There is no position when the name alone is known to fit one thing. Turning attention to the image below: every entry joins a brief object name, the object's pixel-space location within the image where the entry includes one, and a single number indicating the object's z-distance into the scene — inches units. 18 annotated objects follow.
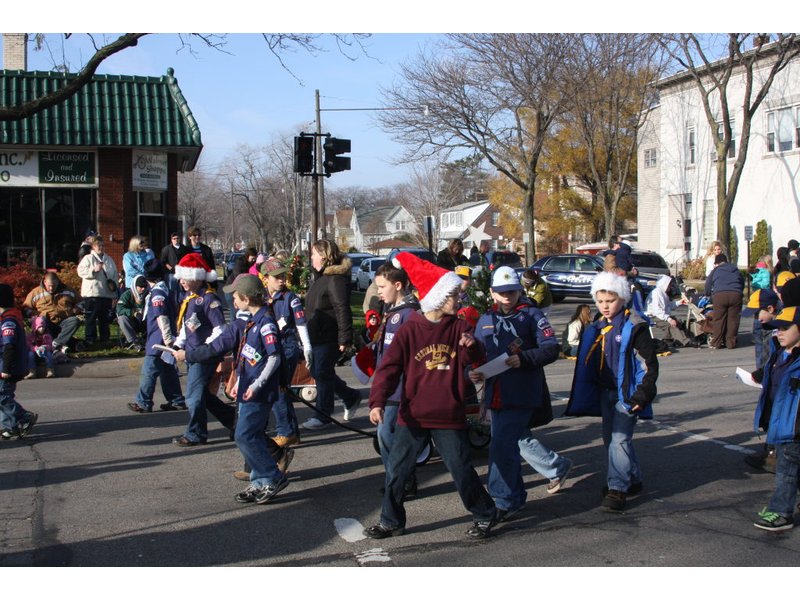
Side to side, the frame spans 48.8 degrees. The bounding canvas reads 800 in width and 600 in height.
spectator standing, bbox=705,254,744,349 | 642.2
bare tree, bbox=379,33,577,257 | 1195.3
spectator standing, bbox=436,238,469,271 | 584.2
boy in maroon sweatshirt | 224.1
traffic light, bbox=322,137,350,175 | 658.8
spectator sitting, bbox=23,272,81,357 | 556.1
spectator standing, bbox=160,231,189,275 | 645.3
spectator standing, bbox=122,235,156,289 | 609.3
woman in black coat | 358.6
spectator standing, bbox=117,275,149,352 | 576.7
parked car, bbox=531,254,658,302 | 1089.4
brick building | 748.6
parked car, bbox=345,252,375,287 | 1534.4
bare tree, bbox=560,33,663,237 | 1217.4
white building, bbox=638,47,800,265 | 1270.9
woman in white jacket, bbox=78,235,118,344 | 601.0
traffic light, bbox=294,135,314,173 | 647.8
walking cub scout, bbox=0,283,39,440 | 329.7
